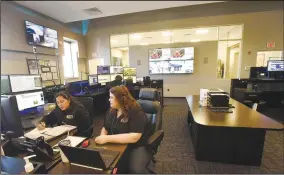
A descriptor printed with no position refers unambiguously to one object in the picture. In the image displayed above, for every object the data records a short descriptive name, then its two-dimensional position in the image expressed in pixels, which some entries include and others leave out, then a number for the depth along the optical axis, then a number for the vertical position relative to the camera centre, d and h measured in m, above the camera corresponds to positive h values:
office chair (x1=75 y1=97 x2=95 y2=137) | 2.04 -0.41
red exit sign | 4.68 +0.83
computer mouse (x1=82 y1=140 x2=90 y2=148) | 1.08 -0.52
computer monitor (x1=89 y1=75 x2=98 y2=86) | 4.22 -0.15
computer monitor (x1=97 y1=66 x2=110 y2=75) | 4.44 +0.13
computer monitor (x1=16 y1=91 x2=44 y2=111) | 1.82 -0.33
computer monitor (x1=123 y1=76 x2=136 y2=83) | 4.75 -0.13
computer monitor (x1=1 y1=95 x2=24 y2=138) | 0.69 -0.20
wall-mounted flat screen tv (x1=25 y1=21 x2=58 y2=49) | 3.43 +1.02
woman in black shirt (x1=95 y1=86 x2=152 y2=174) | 1.18 -0.50
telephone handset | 0.90 -0.46
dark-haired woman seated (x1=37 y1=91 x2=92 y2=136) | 1.67 -0.47
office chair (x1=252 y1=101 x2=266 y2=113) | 2.61 -0.66
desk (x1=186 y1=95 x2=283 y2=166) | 1.72 -0.84
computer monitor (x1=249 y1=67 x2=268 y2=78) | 4.04 -0.04
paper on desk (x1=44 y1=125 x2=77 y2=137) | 1.29 -0.52
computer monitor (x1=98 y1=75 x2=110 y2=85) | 4.23 -0.15
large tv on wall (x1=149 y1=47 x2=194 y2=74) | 5.61 +0.47
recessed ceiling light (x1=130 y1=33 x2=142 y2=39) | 6.01 +1.55
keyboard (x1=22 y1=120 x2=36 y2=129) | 1.52 -0.53
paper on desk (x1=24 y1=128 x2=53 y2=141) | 1.21 -0.51
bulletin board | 3.65 +0.19
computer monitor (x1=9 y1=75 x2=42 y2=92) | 1.79 -0.10
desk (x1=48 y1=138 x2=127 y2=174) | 0.81 -0.54
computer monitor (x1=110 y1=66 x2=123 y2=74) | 4.54 +0.13
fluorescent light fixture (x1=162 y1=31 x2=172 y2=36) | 5.65 +1.54
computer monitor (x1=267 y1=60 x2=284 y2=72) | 3.84 +0.14
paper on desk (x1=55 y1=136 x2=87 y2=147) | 1.09 -0.52
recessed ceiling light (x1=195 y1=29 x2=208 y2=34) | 5.40 +1.52
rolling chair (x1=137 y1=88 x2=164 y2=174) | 1.35 -0.46
